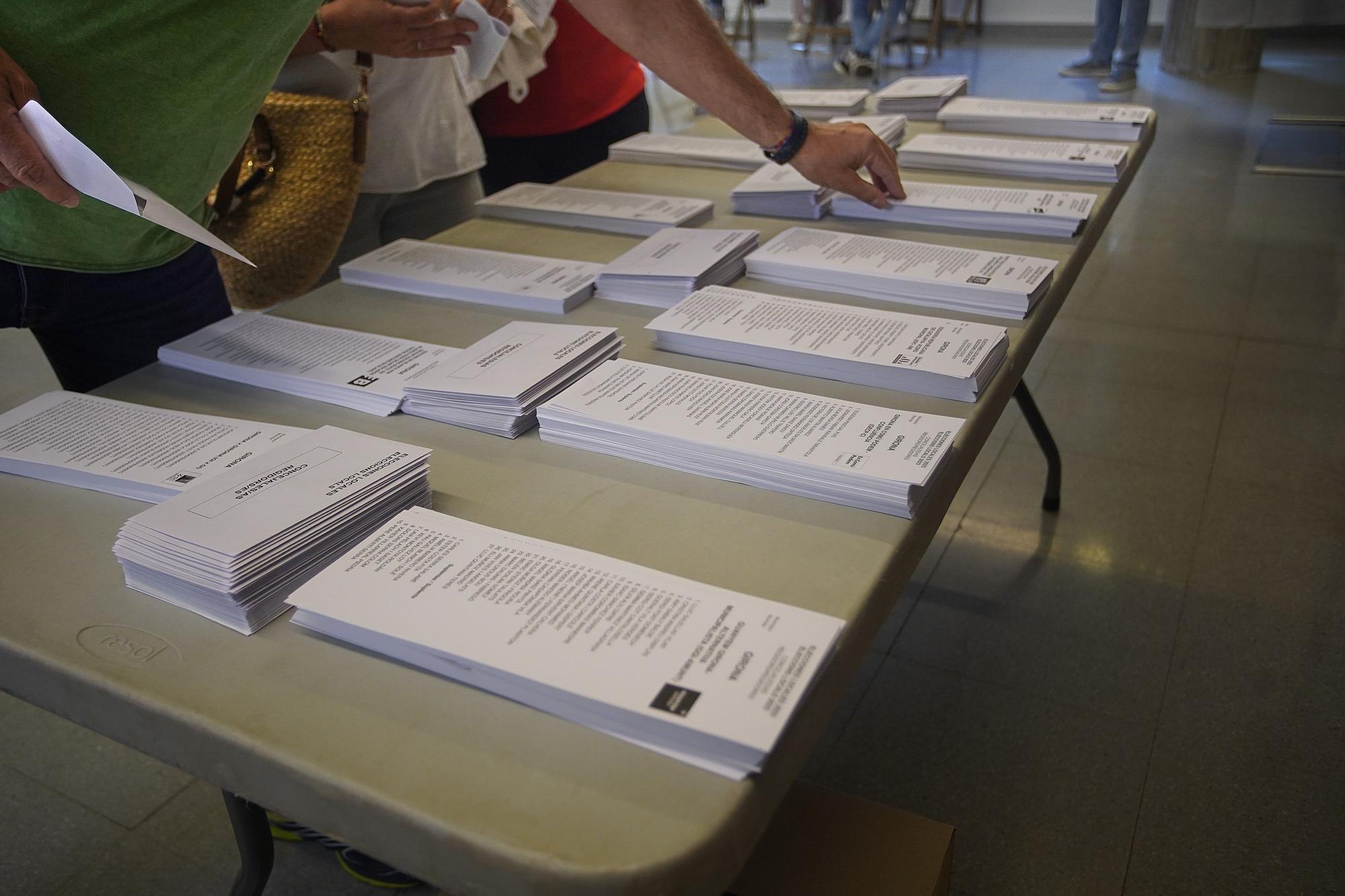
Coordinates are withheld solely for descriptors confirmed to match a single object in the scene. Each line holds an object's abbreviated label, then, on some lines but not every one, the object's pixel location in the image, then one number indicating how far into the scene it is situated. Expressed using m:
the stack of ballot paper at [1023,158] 1.57
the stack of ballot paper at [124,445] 0.87
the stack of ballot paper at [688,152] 1.78
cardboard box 1.00
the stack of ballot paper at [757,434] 0.80
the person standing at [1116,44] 5.49
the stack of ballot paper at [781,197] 1.46
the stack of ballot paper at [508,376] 0.94
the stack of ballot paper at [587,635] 0.57
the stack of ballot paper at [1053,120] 1.77
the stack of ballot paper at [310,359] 1.03
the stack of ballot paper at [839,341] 0.97
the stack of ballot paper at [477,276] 1.23
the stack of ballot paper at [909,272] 1.14
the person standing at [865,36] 6.42
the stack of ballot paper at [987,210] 1.36
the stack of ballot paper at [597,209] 1.47
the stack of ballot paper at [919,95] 1.99
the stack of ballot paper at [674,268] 1.21
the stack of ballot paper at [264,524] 0.69
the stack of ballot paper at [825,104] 2.01
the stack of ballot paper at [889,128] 1.76
